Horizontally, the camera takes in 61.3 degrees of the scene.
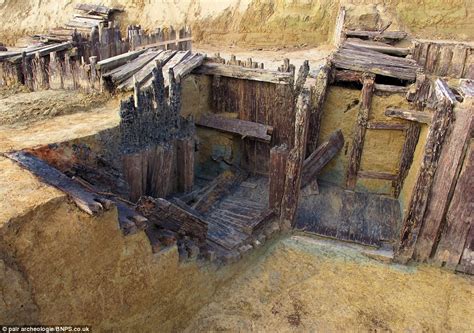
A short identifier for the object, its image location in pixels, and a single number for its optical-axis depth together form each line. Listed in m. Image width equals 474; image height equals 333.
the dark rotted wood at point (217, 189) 7.48
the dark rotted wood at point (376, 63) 7.76
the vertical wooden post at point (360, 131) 7.69
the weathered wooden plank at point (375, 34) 10.28
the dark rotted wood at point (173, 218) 5.29
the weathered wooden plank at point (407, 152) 7.65
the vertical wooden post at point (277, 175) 6.66
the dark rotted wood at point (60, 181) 3.79
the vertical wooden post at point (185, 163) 7.07
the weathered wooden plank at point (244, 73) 7.86
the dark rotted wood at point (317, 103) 7.84
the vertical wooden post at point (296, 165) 6.54
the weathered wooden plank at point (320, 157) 8.05
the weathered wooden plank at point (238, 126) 8.22
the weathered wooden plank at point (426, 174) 5.57
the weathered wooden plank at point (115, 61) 7.93
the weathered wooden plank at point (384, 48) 9.05
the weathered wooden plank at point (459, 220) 5.70
